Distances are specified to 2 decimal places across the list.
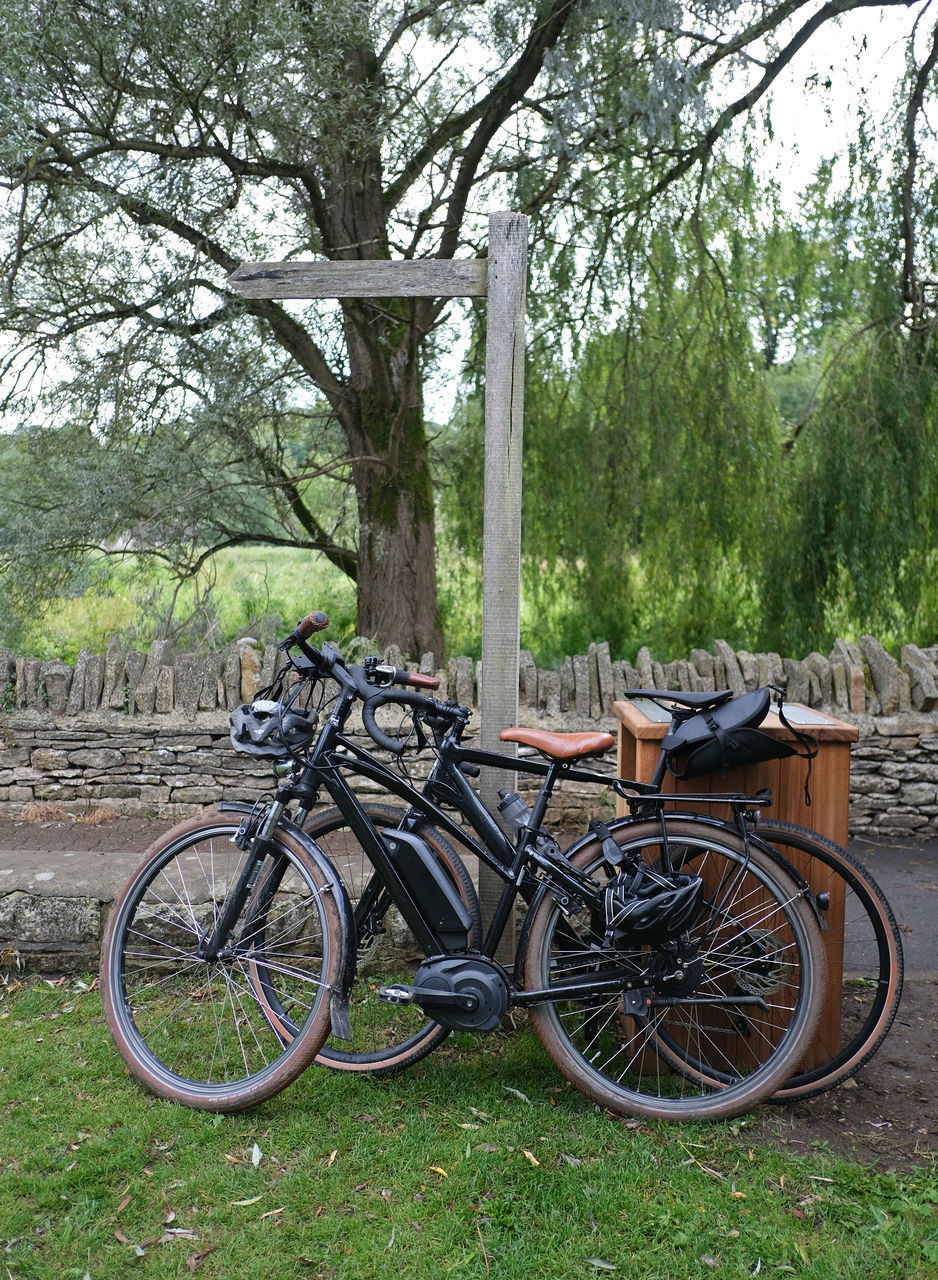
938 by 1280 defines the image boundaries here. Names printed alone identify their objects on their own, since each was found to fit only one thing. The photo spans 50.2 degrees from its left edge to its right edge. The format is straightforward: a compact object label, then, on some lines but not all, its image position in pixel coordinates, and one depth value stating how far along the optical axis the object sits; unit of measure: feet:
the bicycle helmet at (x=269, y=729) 9.82
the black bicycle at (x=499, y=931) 9.24
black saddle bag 9.43
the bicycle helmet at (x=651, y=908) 9.02
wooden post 11.10
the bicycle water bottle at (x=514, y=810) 9.85
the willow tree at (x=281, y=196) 20.31
